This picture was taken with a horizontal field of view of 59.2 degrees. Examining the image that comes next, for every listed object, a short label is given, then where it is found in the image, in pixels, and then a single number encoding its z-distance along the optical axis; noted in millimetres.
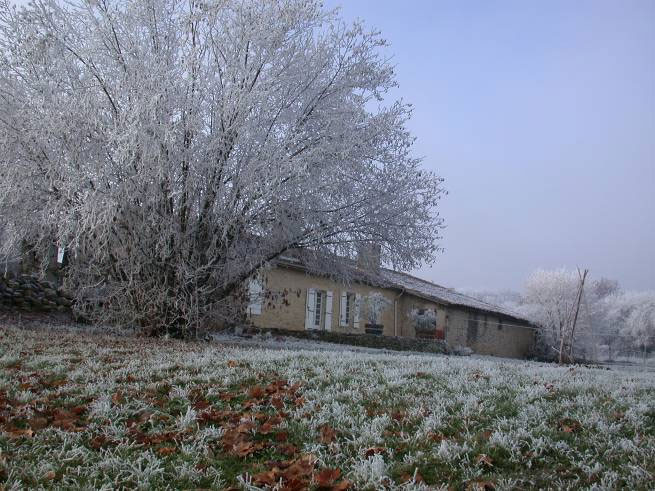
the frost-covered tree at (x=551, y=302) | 30808
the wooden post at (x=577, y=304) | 21794
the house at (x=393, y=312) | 20781
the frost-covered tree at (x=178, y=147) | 10383
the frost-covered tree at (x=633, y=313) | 41250
